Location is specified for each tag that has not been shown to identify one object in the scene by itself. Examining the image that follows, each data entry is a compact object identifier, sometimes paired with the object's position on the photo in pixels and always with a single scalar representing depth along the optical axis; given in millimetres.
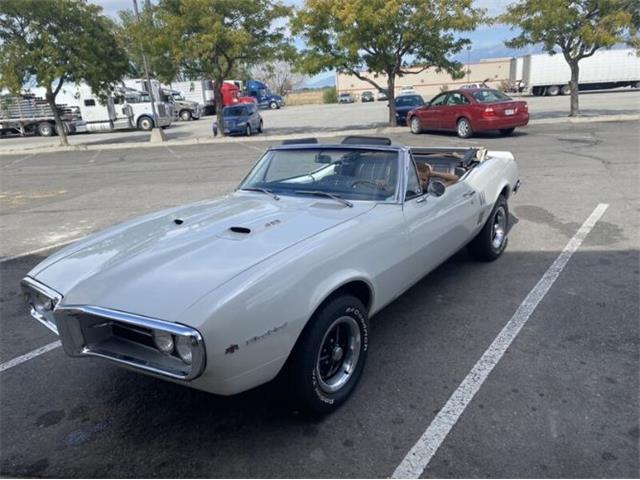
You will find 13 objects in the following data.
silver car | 2189
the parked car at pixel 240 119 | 21281
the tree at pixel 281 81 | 82688
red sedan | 15086
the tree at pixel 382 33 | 16859
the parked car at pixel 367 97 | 55781
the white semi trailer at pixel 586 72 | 37531
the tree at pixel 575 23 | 15766
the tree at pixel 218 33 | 17938
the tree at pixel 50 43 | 17984
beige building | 67062
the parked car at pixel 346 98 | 54031
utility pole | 20109
